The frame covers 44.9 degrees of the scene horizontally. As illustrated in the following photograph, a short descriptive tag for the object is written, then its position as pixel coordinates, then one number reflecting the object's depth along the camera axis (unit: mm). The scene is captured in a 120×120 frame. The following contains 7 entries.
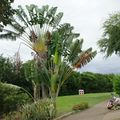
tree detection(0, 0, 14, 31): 4221
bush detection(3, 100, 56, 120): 7494
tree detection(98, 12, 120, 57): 13550
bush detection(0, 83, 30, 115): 8278
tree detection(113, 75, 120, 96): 12193
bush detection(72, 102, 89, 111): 9296
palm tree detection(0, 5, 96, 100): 9138
